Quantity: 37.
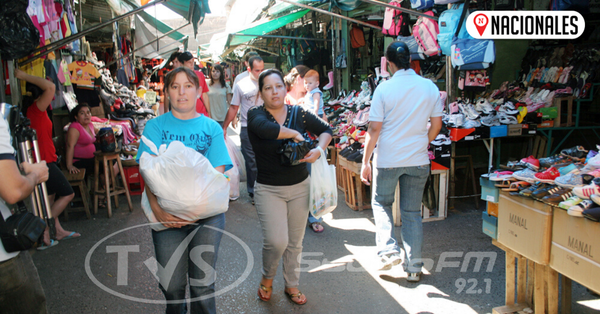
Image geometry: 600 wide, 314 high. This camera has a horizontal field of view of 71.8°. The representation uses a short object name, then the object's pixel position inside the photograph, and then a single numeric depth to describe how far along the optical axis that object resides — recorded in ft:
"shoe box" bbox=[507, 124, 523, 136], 18.94
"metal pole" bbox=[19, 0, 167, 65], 14.97
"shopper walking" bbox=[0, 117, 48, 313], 6.38
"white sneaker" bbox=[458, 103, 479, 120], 18.86
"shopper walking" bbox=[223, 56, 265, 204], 19.01
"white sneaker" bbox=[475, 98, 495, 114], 19.49
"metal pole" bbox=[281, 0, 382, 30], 19.98
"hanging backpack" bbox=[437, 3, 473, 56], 18.20
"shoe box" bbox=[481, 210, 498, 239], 10.44
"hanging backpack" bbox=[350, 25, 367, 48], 32.30
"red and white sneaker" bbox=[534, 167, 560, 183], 9.21
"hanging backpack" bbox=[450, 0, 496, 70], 18.16
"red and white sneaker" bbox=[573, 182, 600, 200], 7.77
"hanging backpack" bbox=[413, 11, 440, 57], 19.89
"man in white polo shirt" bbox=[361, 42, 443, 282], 11.79
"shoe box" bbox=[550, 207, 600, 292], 7.63
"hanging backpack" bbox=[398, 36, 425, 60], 21.84
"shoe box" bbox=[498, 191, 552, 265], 8.71
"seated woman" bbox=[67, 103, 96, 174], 19.31
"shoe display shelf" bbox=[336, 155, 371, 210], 19.60
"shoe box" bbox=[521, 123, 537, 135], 19.49
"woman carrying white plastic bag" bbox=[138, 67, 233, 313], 8.16
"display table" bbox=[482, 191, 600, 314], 7.84
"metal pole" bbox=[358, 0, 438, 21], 17.15
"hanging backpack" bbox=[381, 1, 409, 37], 23.05
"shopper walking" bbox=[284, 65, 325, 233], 16.99
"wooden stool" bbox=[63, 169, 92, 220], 18.99
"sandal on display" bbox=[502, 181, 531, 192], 9.42
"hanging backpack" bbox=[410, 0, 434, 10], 19.81
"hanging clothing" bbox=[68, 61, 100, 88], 22.39
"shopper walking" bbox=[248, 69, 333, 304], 9.87
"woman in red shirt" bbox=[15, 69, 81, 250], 14.75
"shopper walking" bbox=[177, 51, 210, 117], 17.94
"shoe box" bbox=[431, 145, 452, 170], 17.31
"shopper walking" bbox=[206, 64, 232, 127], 25.75
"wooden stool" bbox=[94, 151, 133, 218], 19.56
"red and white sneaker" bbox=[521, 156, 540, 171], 10.15
